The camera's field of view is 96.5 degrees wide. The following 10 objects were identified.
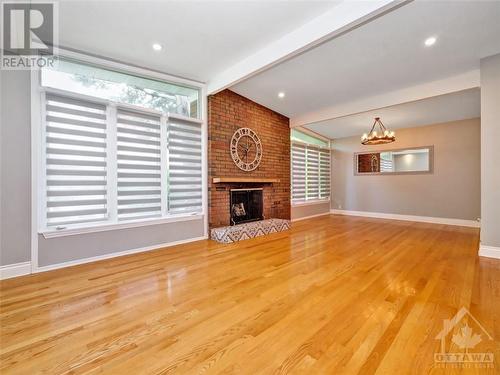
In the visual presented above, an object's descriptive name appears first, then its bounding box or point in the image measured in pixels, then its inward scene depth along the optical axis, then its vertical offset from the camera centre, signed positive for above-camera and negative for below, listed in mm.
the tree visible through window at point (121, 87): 3043 +1562
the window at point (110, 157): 2930 +442
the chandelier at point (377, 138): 5273 +1170
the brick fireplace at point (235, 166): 4520 +721
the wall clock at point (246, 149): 4871 +852
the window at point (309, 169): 6719 +567
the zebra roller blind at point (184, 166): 4012 +376
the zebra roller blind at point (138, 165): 3443 +346
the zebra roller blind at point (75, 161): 2904 +342
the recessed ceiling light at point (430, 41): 2871 +1904
